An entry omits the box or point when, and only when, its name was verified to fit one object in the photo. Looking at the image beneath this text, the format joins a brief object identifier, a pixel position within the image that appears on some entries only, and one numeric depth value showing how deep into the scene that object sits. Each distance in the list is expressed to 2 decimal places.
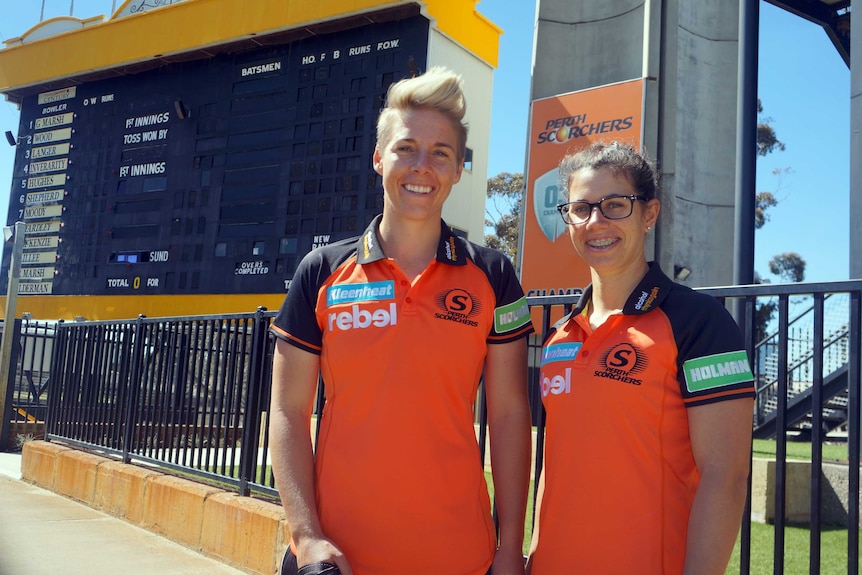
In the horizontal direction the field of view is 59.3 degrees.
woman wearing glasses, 1.64
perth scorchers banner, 13.87
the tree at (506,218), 34.19
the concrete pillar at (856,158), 7.20
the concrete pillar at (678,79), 14.27
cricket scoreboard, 16.16
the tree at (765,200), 28.96
